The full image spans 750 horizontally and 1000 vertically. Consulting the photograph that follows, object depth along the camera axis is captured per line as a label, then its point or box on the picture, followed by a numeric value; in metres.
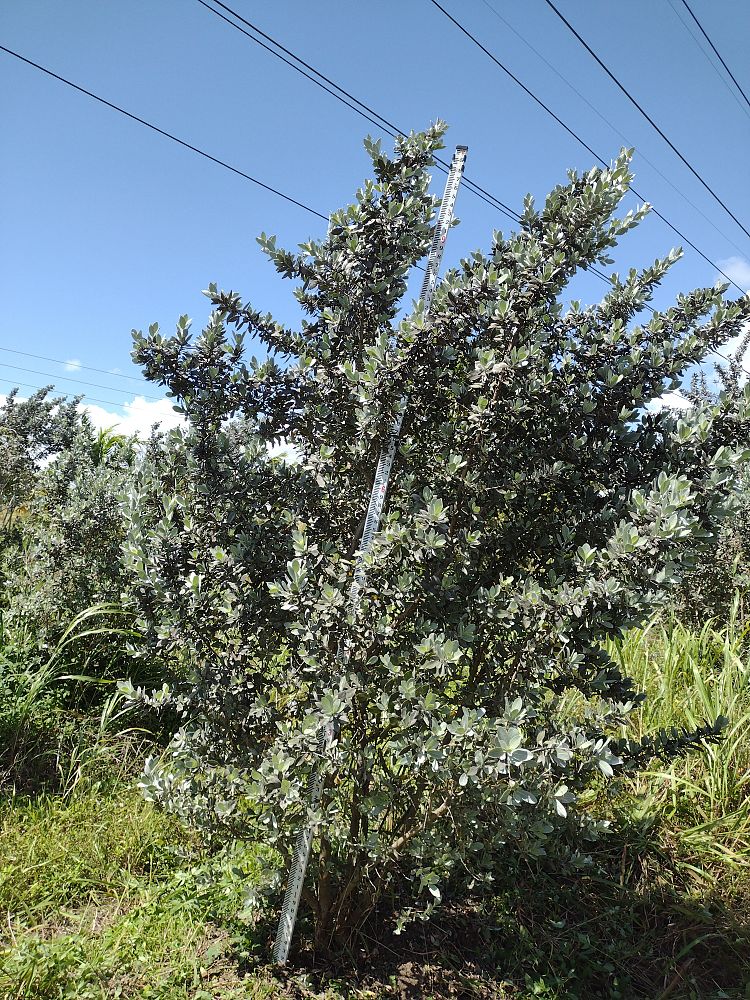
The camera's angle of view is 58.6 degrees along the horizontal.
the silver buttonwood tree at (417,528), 2.32
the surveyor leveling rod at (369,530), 2.38
